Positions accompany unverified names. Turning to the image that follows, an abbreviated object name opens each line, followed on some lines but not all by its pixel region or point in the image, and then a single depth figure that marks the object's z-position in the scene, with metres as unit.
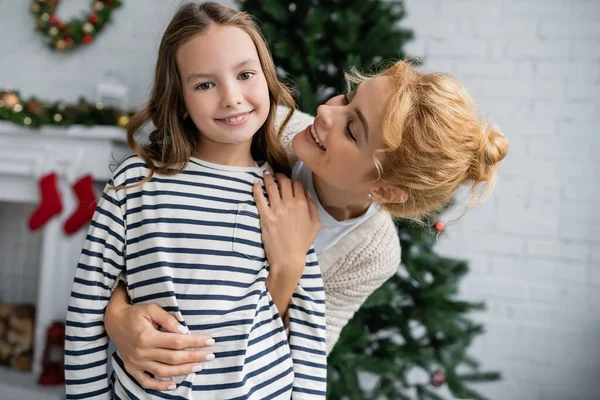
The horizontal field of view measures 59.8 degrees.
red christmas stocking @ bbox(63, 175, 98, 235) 2.11
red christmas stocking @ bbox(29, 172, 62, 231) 2.14
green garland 2.09
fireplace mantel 2.13
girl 0.96
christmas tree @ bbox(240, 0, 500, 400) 1.55
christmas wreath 2.58
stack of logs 2.46
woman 0.95
